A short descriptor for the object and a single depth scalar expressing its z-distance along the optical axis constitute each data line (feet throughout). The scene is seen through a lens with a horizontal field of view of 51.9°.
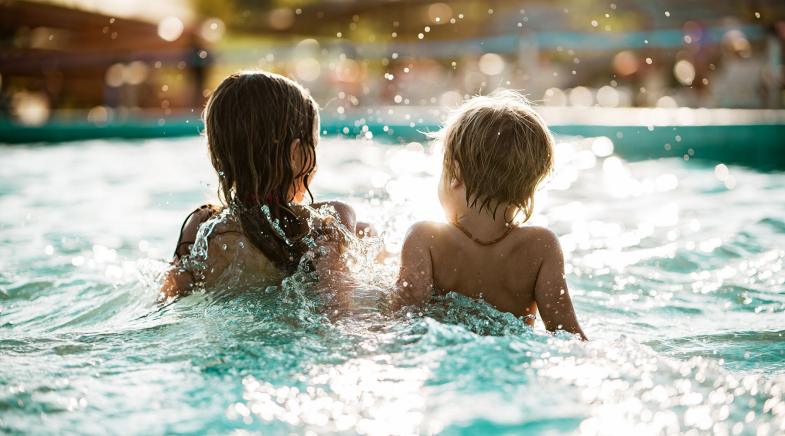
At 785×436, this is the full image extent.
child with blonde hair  7.36
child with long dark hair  7.77
